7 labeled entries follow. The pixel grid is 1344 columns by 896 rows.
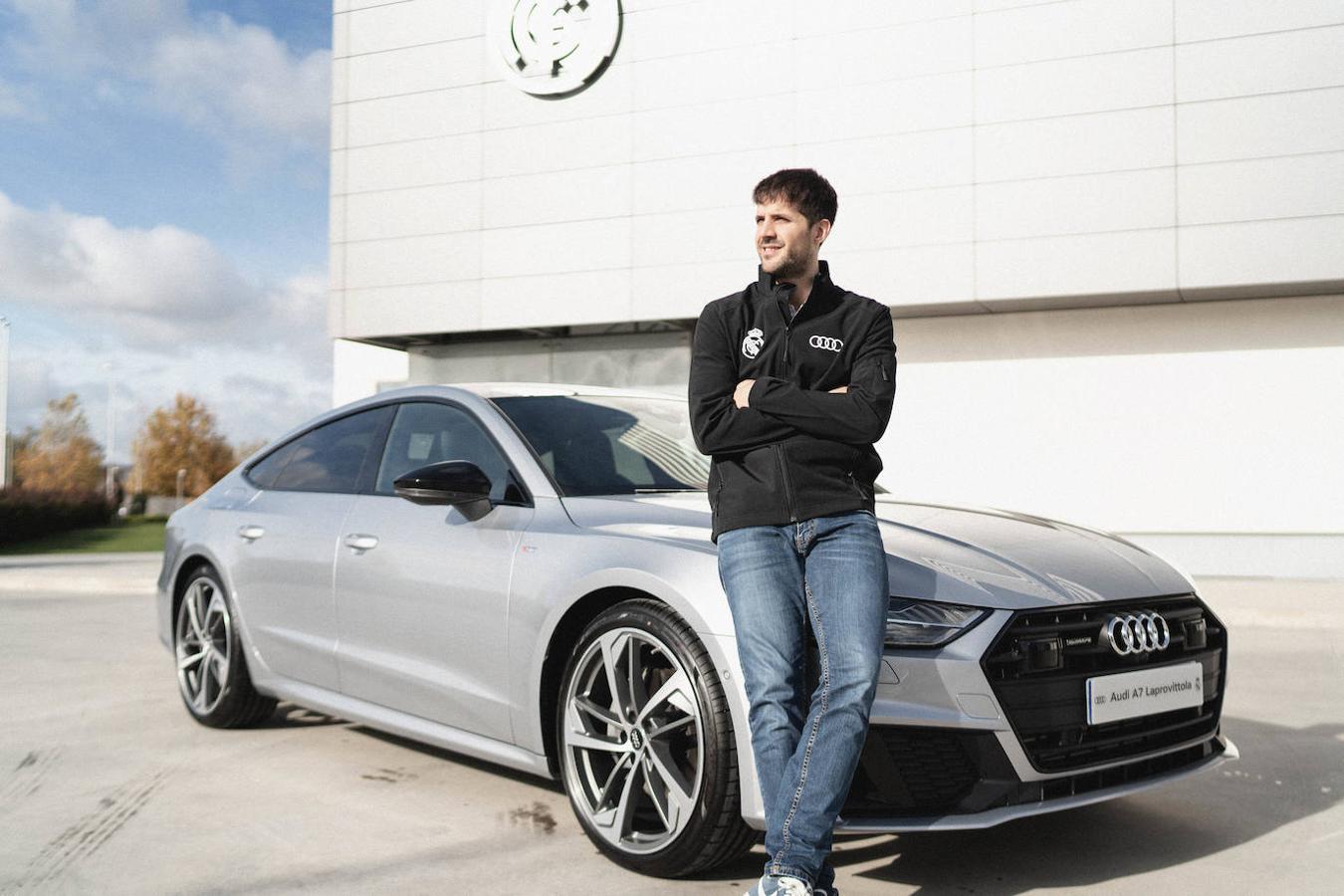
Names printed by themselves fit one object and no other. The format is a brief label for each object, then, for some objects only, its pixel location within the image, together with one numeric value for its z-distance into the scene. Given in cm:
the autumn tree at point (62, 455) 6869
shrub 3803
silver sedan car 312
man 289
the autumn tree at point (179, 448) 8031
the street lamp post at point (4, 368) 4125
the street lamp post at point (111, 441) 7824
